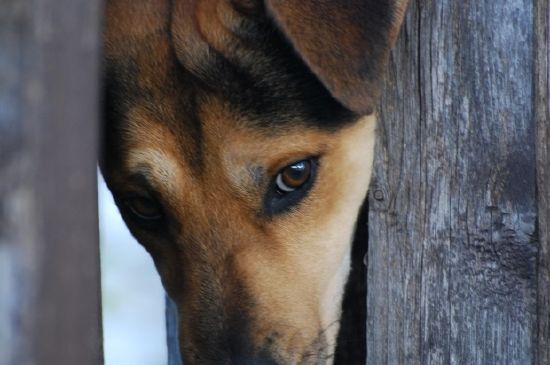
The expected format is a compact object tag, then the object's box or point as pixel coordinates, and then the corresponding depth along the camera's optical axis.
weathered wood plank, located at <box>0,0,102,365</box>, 2.72
